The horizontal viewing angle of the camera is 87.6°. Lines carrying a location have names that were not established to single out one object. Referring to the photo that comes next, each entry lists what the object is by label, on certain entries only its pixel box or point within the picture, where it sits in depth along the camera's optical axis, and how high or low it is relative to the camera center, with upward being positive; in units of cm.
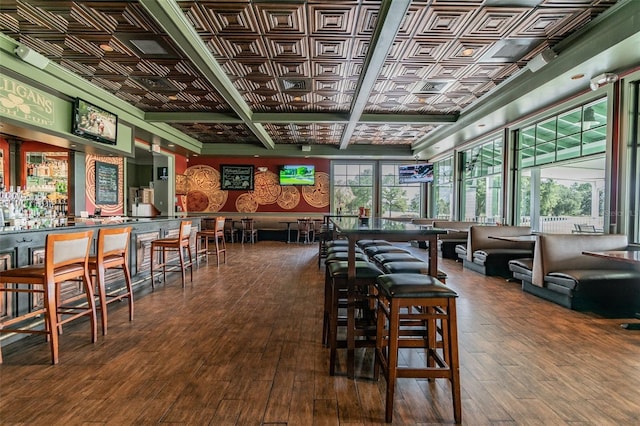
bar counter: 281 -46
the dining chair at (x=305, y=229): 1123 -79
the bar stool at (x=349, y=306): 234 -72
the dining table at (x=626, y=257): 309 -47
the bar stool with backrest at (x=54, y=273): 250 -54
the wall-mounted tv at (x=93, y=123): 557 +148
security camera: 455 +178
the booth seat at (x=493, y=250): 595 -78
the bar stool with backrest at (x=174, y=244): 486 -57
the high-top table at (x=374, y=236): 234 -21
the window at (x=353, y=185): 1279 +84
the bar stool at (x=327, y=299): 277 -77
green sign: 442 +144
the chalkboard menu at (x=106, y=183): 834 +56
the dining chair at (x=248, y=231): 1117 -87
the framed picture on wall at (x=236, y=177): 1229 +105
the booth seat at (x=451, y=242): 817 -85
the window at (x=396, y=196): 1286 +43
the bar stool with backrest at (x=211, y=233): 672 -60
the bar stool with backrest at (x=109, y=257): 311 -53
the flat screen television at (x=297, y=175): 1229 +115
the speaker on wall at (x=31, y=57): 440 +202
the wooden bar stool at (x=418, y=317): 185 -64
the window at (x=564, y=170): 542 +73
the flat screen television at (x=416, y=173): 1210 +127
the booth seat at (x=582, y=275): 393 -81
